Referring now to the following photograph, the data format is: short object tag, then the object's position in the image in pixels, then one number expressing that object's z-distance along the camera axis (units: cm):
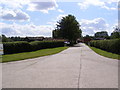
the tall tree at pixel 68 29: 4653
